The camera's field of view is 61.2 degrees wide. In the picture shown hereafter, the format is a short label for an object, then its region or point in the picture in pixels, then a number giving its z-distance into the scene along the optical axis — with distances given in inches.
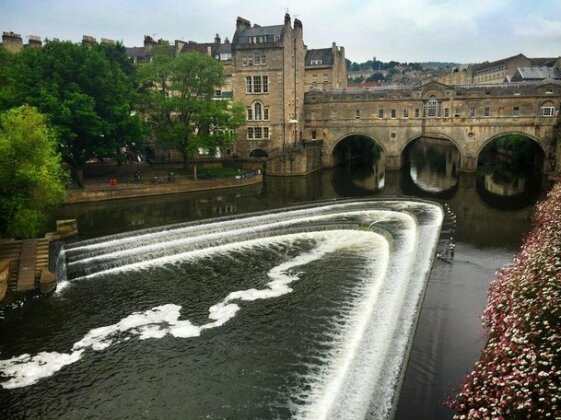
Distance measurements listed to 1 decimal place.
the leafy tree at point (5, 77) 1518.2
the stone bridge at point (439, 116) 2020.2
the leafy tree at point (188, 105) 1905.8
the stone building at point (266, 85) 2192.4
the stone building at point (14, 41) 2338.8
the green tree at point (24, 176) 912.9
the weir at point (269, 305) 537.0
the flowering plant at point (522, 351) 343.6
